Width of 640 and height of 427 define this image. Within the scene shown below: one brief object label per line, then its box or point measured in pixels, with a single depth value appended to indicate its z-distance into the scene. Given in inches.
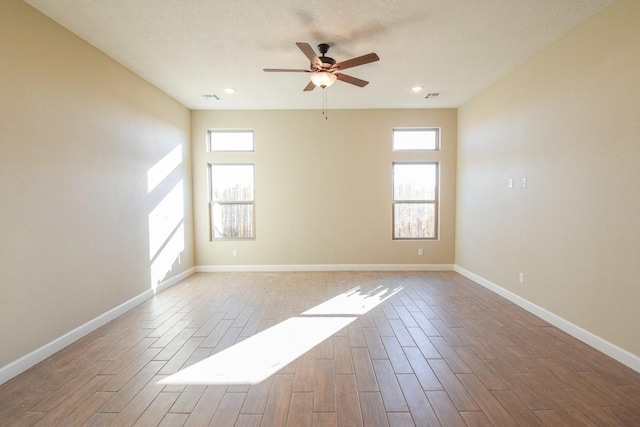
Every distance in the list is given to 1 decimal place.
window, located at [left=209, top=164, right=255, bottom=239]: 221.1
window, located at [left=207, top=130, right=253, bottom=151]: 220.7
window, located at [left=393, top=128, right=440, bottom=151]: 220.1
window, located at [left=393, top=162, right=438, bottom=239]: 221.0
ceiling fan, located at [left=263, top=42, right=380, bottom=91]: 110.0
